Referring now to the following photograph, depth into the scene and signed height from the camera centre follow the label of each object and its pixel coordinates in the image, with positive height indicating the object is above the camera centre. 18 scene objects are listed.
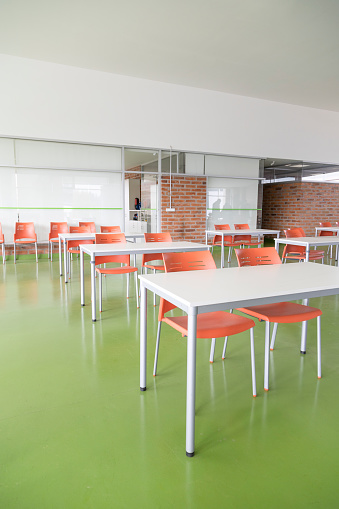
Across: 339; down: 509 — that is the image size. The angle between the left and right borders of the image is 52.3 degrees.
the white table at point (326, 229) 6.38 -0.32
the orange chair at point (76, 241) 5.32 -0.47
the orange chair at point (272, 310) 2.13 -0.65
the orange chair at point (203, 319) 1.97 -0.67
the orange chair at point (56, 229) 6.96 -0.35
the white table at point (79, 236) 4.76 -0.35
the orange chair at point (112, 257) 3.69 -0.53
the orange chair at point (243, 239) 6.53 -0.53
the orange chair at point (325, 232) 7.30 -0.43
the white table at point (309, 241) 4.24 -0.38
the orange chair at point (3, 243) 6.37 -0.59
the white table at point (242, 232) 5.57 -0.34
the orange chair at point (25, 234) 6.68 -0.44
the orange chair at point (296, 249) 5.04 -0.56
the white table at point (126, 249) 3.40 -0.39
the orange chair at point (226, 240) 6.26 -0.55
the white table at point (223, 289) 1.56 -0.40
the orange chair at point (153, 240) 4.16 -0.36
